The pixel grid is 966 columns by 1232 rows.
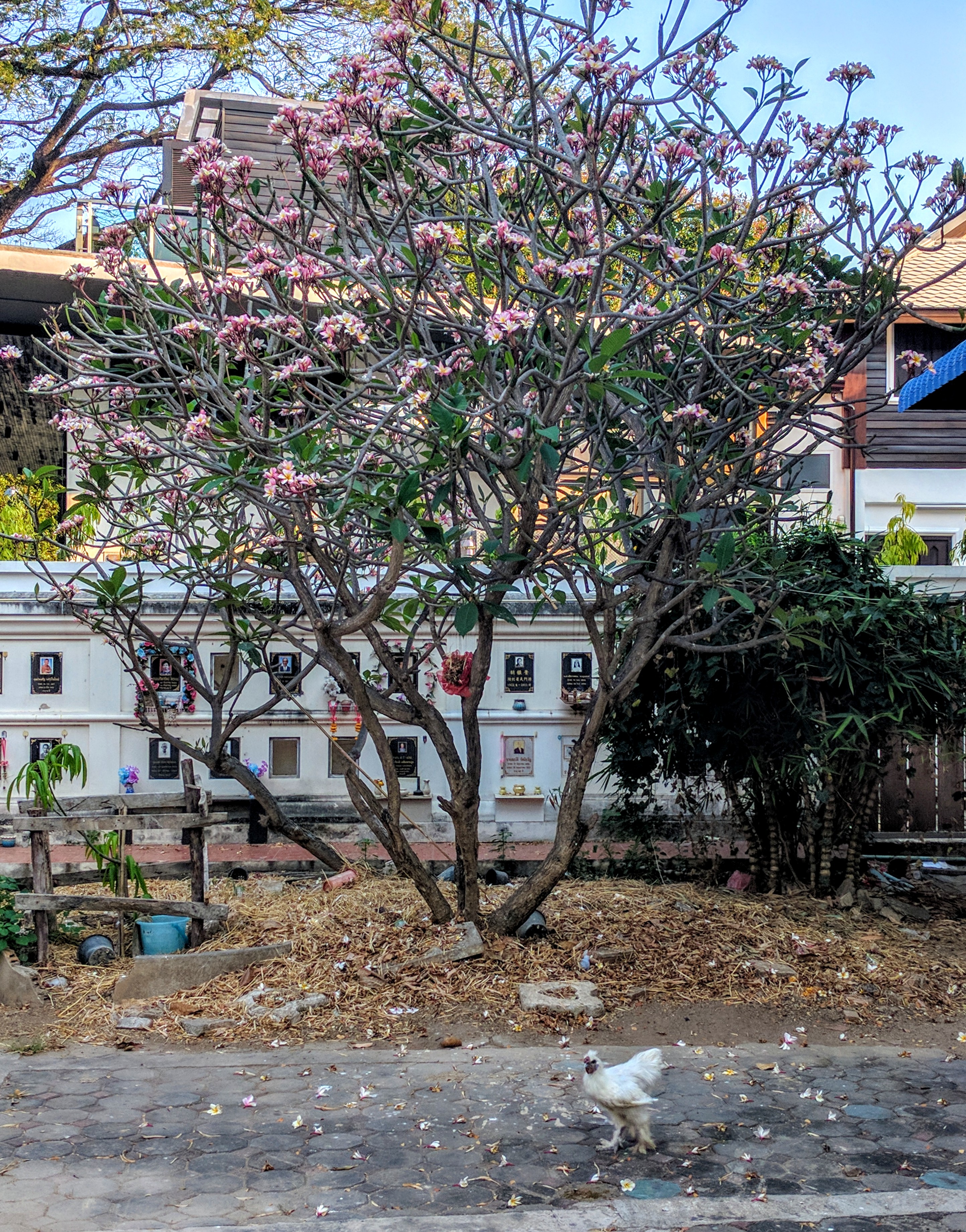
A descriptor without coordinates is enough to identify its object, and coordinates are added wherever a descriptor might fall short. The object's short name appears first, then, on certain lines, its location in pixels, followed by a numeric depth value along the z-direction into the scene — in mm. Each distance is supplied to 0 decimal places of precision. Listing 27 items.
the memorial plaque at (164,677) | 11188
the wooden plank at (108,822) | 7129
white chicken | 4562
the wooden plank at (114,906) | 7098
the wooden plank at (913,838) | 10281
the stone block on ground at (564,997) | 6508
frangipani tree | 5594
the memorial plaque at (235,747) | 11391
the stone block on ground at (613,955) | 7285
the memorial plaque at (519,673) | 11758
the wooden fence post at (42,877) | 7215
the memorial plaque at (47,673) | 11234
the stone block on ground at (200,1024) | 6254
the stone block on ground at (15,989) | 6684
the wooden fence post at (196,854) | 7551
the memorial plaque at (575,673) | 11758
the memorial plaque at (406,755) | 11570
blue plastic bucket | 7422
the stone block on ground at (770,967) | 7113
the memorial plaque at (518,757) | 11703
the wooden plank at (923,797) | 10789
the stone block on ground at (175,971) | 6766
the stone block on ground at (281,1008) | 6402
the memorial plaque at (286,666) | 11344
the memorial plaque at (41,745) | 11250
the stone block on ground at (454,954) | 7027
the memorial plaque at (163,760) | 11422
